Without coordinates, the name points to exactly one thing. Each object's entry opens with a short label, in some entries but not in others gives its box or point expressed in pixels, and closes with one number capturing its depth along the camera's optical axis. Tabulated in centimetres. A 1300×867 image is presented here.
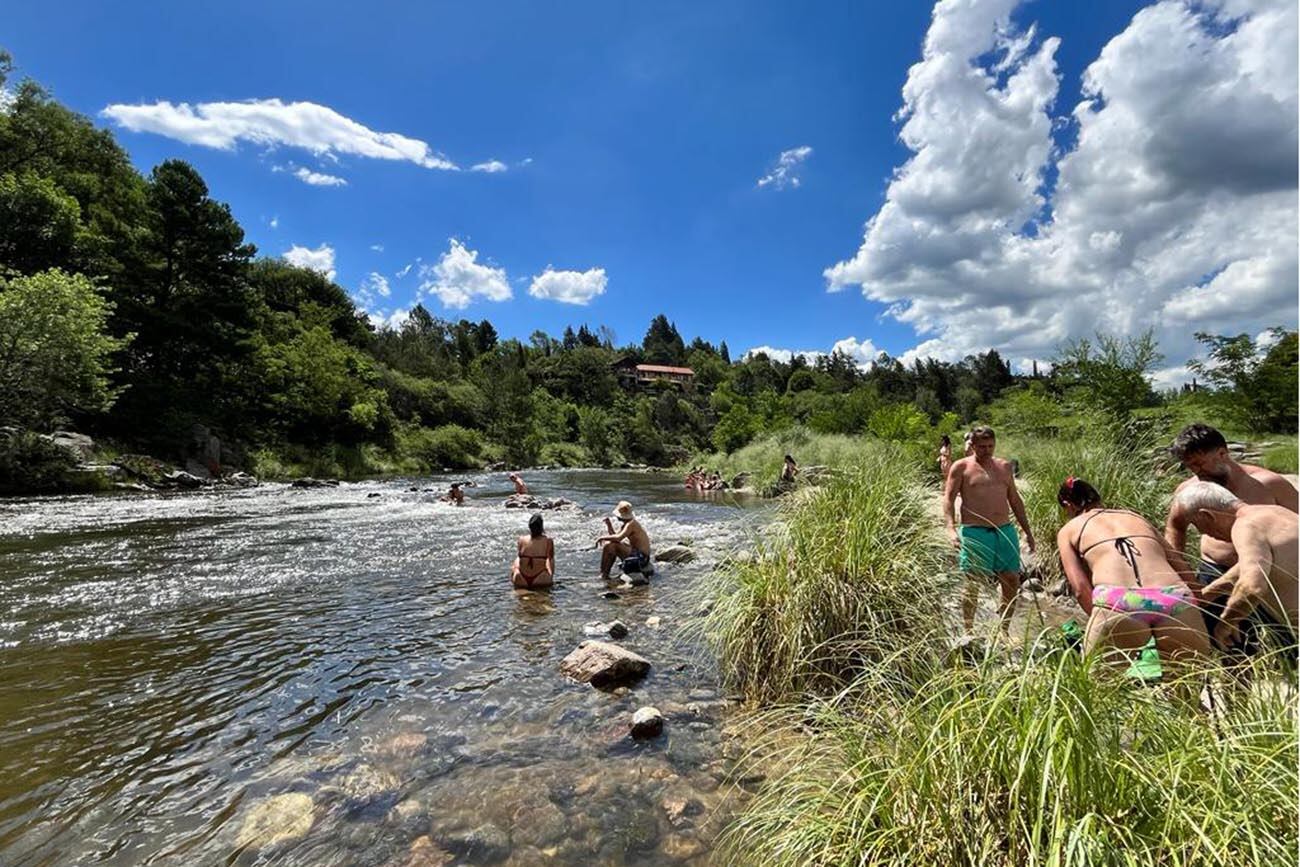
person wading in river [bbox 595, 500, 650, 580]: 1012
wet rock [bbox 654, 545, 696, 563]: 1124
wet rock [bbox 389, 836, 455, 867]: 324
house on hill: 11669
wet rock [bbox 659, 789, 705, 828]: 356
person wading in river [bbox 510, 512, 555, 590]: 919
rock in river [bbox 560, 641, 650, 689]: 555
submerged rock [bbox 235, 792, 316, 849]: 341
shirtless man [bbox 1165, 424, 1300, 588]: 411
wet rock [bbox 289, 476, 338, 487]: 2740
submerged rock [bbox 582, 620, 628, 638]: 691
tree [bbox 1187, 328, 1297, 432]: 2297
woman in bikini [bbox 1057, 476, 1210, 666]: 339
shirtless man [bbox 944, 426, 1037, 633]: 584
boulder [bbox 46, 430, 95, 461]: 2092
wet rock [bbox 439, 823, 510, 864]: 328
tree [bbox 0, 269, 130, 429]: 1955
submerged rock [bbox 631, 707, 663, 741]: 451
